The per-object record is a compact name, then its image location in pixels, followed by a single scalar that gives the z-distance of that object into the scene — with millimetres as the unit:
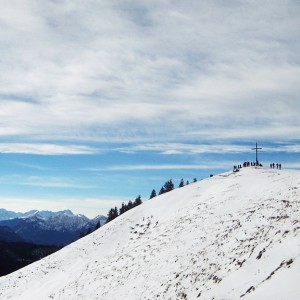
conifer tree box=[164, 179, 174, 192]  123738
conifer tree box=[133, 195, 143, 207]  111688
